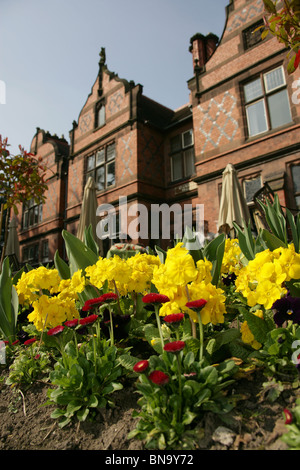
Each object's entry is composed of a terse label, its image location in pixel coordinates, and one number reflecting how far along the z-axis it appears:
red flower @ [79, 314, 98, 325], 1.49
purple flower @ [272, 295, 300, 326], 1.41
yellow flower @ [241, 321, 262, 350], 1.48
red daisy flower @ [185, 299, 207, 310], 1.22
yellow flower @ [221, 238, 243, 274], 2.43
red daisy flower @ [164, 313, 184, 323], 1.24
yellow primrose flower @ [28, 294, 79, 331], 1.74
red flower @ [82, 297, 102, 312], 1.57
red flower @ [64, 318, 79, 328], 1.51
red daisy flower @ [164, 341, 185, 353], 1.11
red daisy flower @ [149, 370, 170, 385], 1.08
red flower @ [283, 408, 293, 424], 0.99
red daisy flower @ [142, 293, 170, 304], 1.37
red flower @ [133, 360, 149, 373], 1.16
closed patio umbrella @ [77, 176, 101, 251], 8.09
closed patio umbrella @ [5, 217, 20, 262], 12.85
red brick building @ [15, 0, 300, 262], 9.49
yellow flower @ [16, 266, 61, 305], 2.03
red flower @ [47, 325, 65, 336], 1.50
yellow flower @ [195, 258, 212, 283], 1.46
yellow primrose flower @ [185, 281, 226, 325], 1.35
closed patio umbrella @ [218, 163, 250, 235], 7.17
